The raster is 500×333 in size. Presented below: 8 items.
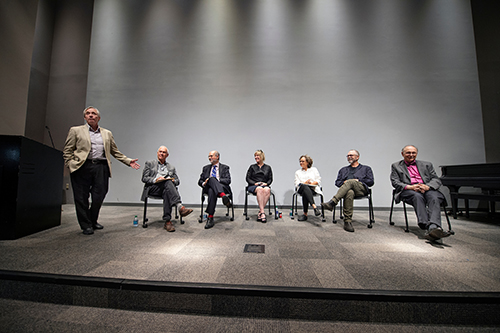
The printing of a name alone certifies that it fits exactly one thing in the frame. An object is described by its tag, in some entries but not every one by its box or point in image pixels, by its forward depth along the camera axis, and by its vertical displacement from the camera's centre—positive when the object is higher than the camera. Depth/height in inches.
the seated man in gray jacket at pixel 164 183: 97.0 -0.3
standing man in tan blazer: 85.1 +8.2
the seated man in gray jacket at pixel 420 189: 79.2 -2.8
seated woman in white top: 119.0 +0.5
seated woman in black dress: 121.2 +2.5
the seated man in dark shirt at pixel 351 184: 99.7 -0.6
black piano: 107.3 +2.4
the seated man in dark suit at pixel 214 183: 103.7 -0.2
